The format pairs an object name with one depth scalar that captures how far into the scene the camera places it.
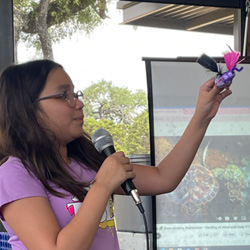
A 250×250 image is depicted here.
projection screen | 2.89
